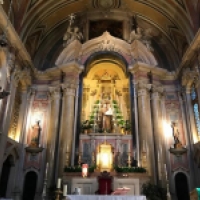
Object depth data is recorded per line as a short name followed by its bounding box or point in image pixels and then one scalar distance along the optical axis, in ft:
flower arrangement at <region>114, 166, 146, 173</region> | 32.37
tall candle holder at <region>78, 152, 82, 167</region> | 34.86
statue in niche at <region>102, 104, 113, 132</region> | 39.17
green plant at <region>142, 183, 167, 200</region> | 29.86
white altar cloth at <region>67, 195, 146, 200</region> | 16.71
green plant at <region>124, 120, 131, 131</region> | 39.29
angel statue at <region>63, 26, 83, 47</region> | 45.24
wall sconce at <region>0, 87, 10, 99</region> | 21.12
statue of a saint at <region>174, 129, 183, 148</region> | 37.03
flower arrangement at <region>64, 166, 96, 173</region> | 32.40
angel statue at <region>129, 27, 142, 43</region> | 44.86
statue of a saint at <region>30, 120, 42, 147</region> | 37.93
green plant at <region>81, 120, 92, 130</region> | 39.58
